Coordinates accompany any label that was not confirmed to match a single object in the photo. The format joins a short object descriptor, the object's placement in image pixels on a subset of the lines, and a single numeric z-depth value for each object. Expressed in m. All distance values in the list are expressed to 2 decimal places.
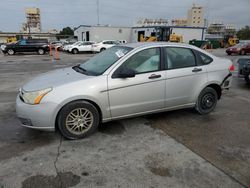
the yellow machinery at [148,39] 28.04
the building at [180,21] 89.81
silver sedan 3.20
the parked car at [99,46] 24.02
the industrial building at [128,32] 36.44
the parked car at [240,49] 21.59
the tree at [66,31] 92.19
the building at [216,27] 107.94
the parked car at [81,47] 24.17
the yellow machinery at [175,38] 30.00
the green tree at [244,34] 73.19
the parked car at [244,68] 7.07
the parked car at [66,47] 24.62
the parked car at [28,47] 21.45
